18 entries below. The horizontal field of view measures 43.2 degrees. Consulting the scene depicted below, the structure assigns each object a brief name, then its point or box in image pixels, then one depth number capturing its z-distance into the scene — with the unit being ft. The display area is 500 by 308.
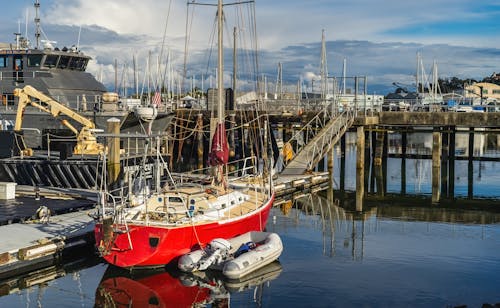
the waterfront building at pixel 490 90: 473.84
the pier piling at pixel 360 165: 114.93
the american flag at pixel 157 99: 135.36
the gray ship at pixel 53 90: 127.85
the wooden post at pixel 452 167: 121.32
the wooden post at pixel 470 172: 121.42
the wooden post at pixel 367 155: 153.48
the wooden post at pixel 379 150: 151.02
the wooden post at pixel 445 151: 151.10
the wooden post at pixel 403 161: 142.96
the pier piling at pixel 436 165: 117.87
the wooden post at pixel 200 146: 150.61
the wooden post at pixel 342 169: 130.93
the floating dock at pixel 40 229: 59.00
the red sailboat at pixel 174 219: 59.72
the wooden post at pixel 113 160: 94.63
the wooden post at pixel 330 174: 119.32
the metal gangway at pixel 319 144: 127.24
